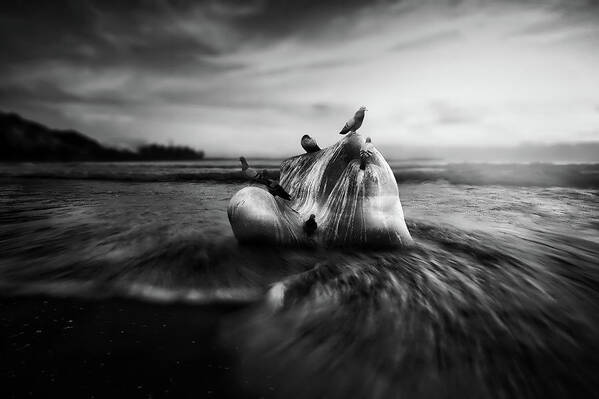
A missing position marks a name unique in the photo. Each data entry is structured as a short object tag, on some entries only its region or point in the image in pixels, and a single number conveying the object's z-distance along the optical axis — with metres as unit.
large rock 3.99
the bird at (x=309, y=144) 5.04
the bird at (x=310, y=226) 4.20
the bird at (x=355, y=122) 4.32
